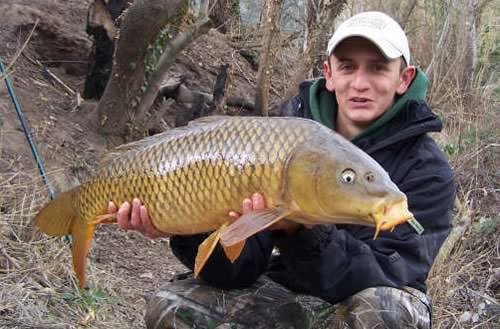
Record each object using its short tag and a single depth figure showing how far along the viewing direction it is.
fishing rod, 3.05
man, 1.78
